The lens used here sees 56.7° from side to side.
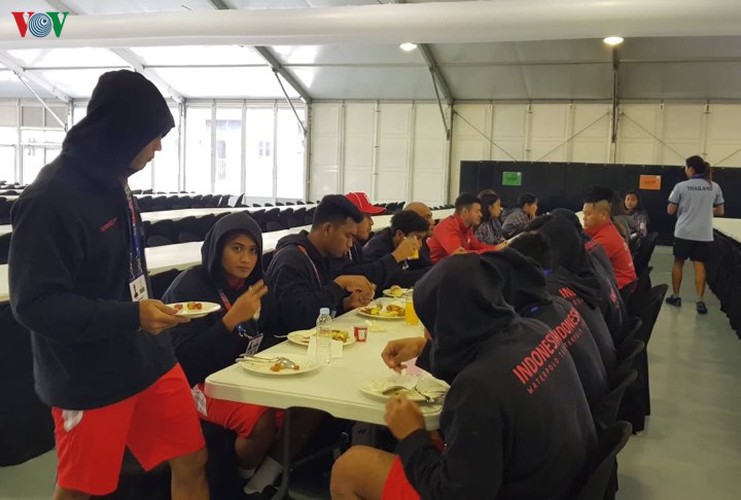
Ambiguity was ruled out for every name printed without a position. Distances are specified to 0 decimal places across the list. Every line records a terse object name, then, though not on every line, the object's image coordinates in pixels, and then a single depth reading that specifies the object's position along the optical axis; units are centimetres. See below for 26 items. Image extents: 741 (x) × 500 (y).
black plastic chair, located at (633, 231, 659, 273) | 673
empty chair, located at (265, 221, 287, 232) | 808
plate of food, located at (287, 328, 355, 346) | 273
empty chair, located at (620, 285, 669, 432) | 333
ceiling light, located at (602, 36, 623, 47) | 1124
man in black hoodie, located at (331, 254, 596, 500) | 163
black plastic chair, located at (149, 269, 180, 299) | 379
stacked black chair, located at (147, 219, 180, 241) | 672
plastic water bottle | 255
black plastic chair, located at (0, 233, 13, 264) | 459
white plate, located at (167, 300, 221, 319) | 198
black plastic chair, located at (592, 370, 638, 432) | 209
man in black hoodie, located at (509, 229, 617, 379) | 287
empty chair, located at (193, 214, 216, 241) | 720
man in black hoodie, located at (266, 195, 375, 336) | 313
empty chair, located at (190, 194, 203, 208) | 1238
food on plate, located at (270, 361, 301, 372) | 232
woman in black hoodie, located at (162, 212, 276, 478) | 252
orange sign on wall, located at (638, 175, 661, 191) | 1354
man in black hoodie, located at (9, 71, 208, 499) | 174
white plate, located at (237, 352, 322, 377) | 228
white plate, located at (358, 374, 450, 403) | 207
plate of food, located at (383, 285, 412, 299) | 401
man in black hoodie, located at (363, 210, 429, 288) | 465
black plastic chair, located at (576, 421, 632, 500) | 160
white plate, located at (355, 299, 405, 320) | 329
